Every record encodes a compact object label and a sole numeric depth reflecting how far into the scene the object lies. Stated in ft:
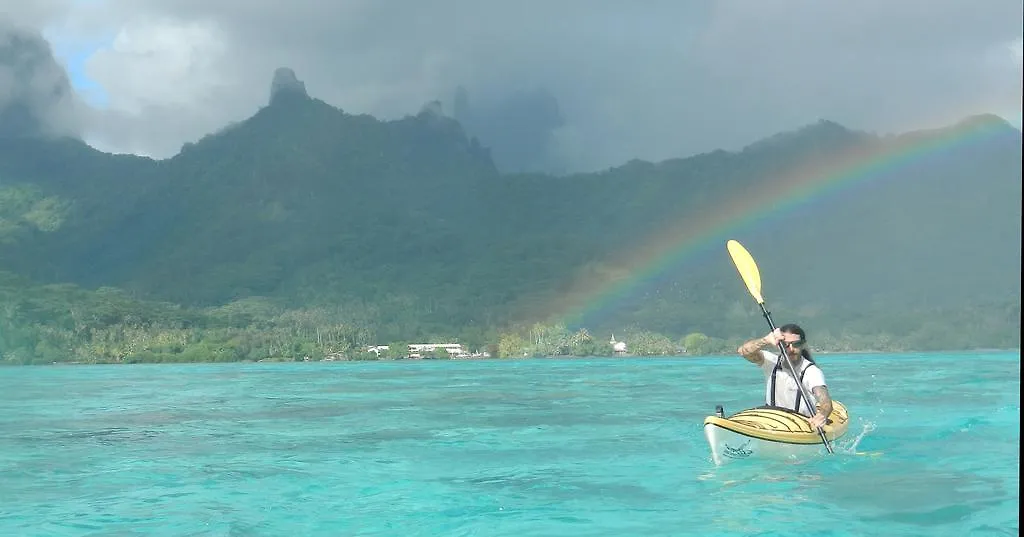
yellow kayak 43.70
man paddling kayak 44.21
